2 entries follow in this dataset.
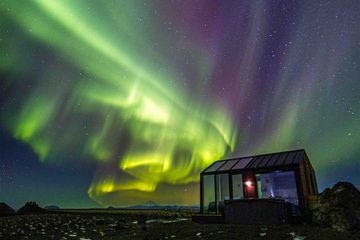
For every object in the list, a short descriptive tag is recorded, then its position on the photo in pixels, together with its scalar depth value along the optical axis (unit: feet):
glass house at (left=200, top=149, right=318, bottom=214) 61.31
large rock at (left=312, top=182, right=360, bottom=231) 37.93
